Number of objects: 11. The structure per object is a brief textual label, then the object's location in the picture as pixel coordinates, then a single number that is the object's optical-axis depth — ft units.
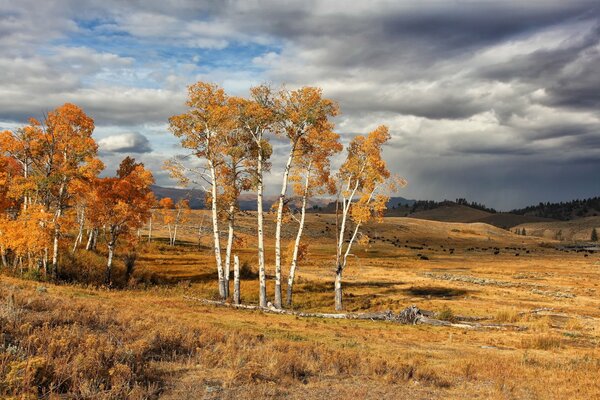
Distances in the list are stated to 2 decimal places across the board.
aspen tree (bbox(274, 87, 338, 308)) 108.78
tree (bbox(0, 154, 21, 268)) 123.65
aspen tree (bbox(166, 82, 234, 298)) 110.63
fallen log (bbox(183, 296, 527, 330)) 100.32
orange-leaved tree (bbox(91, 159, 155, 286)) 144.97
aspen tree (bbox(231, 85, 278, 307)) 109.50
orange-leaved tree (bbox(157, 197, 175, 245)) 280.29
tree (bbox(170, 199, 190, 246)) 291.99
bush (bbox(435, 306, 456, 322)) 106.42
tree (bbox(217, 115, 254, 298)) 114.32
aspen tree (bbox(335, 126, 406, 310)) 121.70
